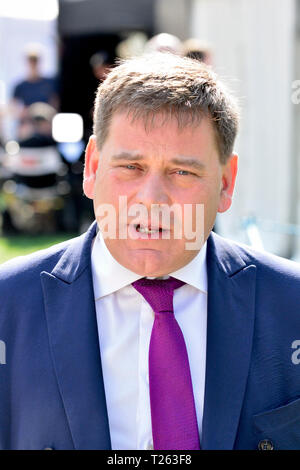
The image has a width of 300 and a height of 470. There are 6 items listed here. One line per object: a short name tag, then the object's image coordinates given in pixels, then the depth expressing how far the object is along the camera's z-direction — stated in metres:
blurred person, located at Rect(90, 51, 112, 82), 18.12
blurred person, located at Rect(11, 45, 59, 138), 17.45
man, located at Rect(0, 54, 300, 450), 3.20
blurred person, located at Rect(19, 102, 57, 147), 15.05
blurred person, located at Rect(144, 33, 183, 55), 10.63
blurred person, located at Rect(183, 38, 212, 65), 8.91
